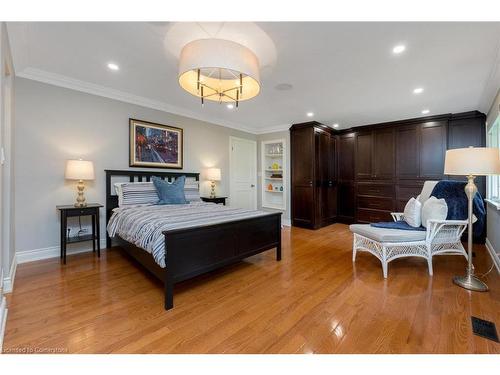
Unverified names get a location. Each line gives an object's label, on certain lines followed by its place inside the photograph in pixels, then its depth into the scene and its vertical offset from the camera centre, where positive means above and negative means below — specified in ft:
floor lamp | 6.98 +0.54
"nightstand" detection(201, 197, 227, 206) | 14.62 -0.89
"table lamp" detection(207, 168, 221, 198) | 14.91 +0.79
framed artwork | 12.05 +2.35
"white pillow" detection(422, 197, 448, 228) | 8.45 -0.95
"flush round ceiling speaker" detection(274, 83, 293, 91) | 10.05 +4.50
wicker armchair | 8.30 -2.10
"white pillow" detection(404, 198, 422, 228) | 9.34 -1.22
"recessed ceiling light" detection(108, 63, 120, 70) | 8.54 +4.61
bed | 6.31 -1.75
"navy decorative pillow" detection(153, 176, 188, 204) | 11.30 -0.28
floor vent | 4.99 -3.32
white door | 17.44 +1.06
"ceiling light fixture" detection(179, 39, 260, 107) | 5.76 +3.35
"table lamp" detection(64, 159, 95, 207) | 9.41 +0.62
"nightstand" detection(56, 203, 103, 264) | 9.16 -1.49
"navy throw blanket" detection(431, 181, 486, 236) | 8.79 -0.84
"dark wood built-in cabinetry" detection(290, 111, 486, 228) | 14.30 +1.61
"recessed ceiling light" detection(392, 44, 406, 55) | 7.01 +4.29
